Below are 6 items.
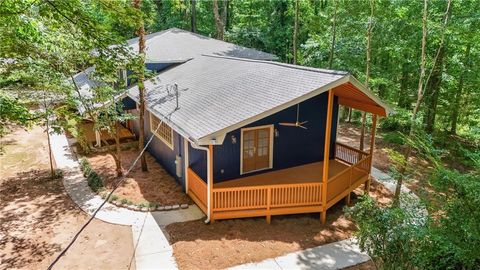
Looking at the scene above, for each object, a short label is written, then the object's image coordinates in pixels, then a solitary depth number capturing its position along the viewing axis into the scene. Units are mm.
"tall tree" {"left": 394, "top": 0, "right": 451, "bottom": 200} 10307
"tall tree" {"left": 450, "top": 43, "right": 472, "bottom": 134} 16938
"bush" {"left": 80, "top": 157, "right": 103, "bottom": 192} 12573
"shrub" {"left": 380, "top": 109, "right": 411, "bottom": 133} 20984
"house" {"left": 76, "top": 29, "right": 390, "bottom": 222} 9602
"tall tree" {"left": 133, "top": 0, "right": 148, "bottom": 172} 12070
